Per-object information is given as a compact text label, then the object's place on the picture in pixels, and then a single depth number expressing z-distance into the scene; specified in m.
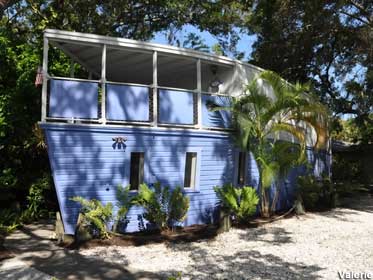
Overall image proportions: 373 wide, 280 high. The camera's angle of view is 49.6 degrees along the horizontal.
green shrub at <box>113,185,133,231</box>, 8.87
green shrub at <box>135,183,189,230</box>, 9.09
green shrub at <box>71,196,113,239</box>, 8.40
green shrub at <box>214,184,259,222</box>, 10.18
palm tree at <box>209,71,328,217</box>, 10.75
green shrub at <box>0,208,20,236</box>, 10.11
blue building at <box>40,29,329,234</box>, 8.67
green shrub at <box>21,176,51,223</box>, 11.80
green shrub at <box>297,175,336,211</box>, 13.10
